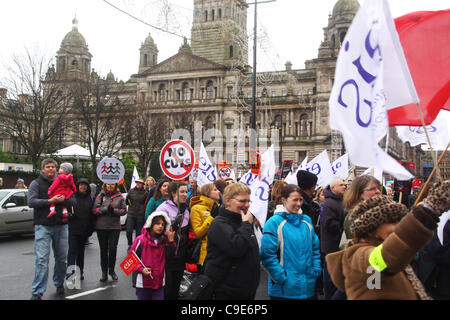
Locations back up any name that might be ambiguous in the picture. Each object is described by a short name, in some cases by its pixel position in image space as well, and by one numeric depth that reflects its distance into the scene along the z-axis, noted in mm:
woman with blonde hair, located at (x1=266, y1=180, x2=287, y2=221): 6061
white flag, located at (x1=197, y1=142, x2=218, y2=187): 9828
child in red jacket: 6207
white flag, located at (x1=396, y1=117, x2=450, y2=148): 5729
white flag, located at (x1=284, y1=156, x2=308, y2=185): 8044
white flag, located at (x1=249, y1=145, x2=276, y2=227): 5539
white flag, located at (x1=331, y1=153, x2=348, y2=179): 10812
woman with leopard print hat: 2111
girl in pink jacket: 4793
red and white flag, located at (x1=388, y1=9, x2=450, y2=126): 4344
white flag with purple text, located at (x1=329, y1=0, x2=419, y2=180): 2865
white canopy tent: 22875
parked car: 11469
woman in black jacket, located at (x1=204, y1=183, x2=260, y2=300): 3707
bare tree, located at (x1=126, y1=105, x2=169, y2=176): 39031
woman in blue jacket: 3844
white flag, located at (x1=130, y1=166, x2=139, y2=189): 12125
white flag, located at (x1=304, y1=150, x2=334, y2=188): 9633
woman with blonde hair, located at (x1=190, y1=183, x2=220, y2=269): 5027
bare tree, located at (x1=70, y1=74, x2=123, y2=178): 32719
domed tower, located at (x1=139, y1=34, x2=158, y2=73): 71188
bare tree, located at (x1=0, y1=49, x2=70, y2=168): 27500
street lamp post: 15483
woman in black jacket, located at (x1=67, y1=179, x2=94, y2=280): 7223
